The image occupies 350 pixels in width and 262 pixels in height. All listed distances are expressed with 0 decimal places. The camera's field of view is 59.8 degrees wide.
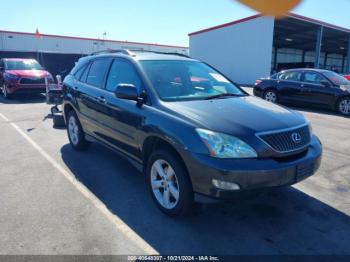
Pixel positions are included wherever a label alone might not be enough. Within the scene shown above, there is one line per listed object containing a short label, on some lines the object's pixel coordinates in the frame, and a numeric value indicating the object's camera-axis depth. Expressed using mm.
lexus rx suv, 2771
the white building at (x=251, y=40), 23828
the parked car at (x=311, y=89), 9658
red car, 12695
